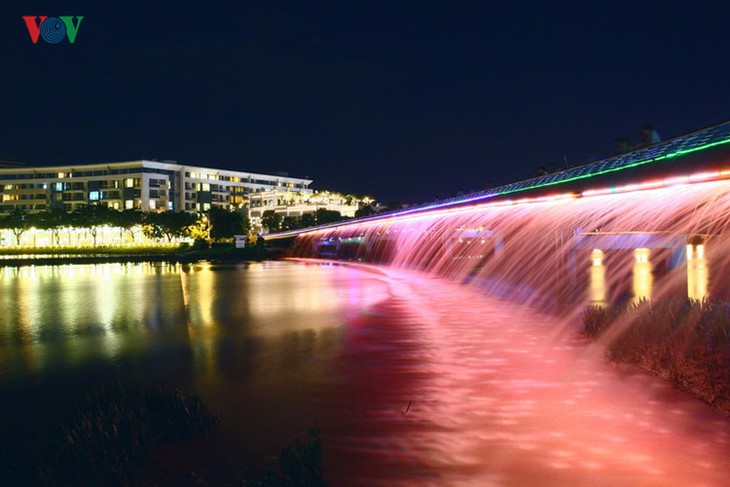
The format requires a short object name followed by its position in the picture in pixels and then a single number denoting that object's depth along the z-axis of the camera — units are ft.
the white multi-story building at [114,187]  479.82
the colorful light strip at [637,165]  38.50
